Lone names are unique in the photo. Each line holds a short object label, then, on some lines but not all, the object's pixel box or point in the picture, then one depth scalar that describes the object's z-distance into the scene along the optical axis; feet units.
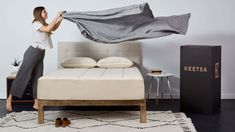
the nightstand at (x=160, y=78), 17.04
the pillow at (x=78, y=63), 17.53
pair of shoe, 13.24
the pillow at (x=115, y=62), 17.58
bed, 13.46
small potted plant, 18.01
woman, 15.08
